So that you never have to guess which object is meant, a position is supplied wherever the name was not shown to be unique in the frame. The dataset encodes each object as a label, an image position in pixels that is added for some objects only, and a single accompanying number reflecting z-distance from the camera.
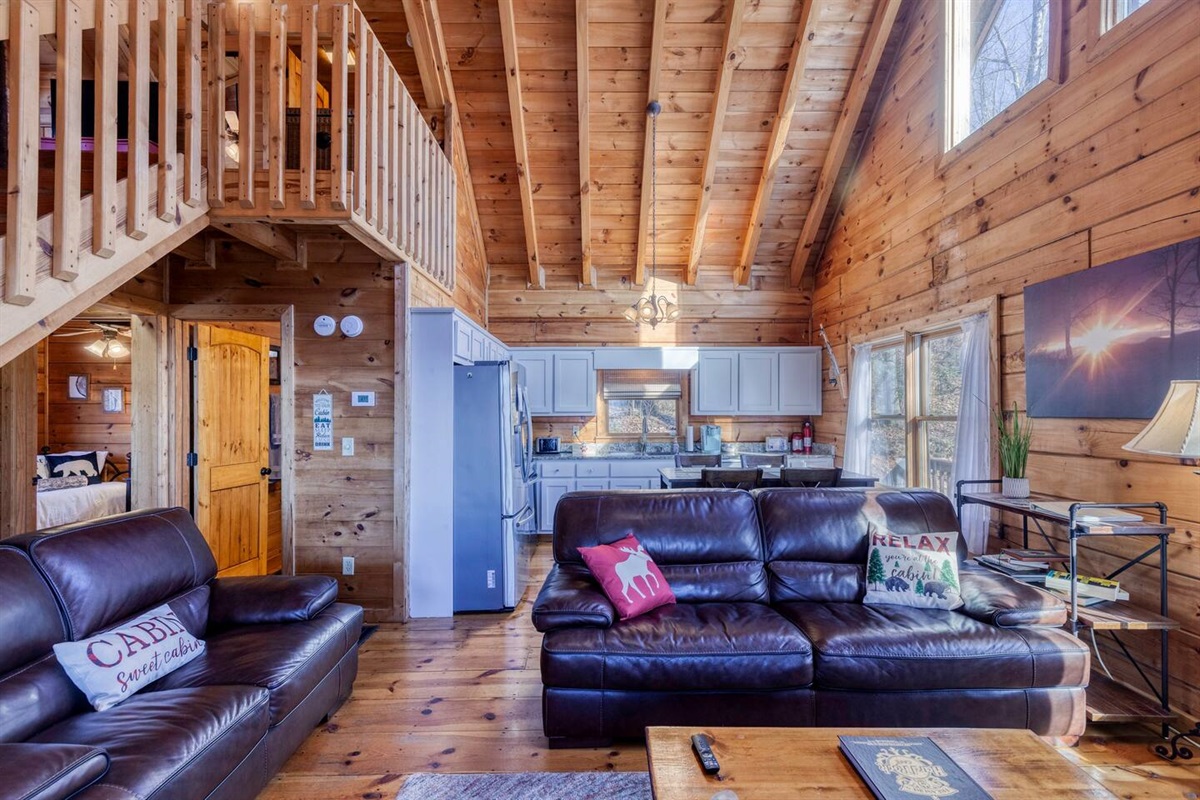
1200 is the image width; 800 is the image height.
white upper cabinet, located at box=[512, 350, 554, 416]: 6.25
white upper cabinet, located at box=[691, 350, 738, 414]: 6.31
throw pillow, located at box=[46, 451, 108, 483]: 5.02
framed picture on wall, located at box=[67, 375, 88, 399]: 5.61
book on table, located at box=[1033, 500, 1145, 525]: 2.37
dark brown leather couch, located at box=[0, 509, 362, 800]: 1.51
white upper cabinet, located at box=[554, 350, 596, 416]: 6.29
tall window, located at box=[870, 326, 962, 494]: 4.20
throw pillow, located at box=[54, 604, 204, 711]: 1.83
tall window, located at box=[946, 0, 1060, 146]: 3.29
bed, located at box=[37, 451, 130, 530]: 4.52
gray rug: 2.04
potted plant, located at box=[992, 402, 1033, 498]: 2.90
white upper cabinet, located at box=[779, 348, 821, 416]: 6.28
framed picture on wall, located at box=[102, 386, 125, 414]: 5.62
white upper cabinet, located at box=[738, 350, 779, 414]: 6.30
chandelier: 4.79
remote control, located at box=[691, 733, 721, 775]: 1.50
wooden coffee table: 1.43
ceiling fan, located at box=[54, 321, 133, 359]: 5.43
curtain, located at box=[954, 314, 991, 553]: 3.57
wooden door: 4.00
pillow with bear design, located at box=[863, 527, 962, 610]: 2.60
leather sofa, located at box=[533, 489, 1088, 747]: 2.26
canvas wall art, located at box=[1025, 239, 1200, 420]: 2.38
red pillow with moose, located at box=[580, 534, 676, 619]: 2.54
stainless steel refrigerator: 3.90
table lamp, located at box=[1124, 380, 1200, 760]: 1.86
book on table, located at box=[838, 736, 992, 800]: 1.40
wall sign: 3.86
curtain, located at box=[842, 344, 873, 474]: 5.23
